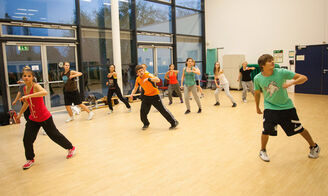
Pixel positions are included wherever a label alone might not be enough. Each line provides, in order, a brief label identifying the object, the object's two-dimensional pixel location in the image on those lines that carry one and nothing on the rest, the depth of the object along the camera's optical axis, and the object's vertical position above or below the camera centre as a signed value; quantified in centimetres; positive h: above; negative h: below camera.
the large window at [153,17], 1098 +243
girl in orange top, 529 -55
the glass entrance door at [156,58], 1117 +55
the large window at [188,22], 1291 +253
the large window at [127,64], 1031 +27
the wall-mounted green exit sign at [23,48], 746 +72
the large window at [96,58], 906 +49
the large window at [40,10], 724 +190
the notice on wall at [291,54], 1098 +60
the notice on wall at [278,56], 1134 +55
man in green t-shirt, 322 -42
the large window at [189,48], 1309 +116
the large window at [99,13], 905 +216
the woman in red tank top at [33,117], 356 -65
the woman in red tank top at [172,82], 893 -43
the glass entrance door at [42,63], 729 +28
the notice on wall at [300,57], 1068 +43
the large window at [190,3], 1280 +345
